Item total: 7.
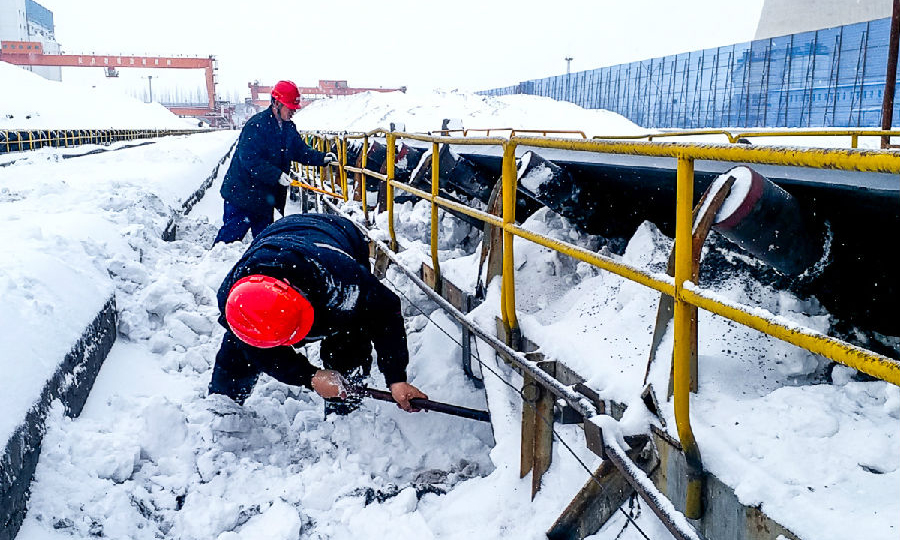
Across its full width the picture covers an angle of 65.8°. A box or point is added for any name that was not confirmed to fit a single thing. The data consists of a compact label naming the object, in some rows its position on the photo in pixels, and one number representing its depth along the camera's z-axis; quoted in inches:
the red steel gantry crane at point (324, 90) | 2427.4
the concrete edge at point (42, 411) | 92.7
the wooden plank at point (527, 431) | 119.3
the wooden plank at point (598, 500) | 88.5
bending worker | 113.0
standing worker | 283.3
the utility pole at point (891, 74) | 371.2
